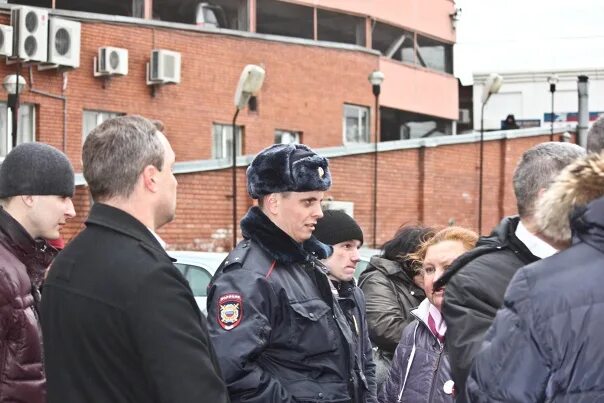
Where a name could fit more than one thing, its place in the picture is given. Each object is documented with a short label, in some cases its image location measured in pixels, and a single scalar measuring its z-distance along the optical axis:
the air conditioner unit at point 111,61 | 21.84
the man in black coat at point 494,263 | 3.40
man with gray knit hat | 4.06
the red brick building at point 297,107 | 21.30
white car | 10.16
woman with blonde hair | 4.94
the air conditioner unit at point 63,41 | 20.47
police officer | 4.13
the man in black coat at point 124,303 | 3.06
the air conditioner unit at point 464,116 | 43.06
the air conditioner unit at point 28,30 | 19.80
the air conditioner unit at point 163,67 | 22.95
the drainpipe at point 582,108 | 28.00
